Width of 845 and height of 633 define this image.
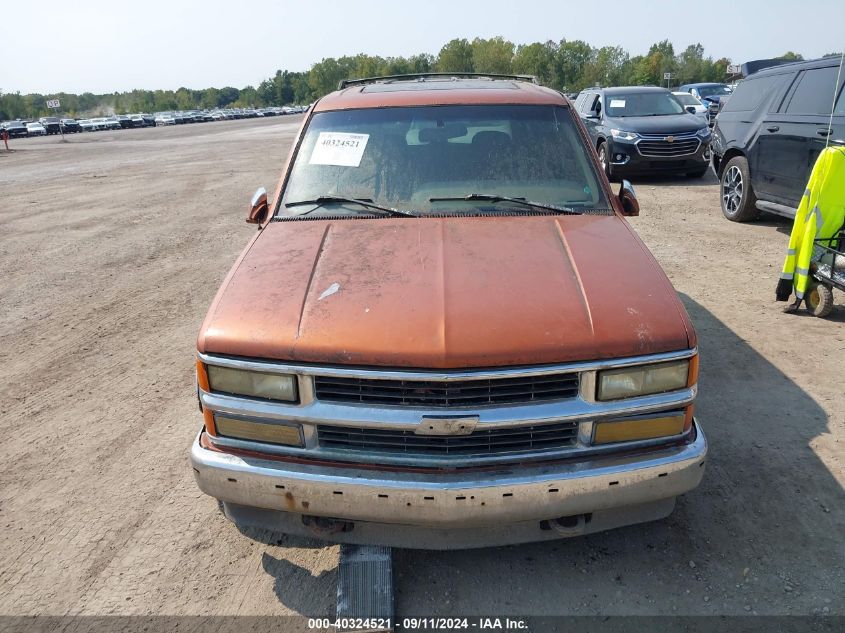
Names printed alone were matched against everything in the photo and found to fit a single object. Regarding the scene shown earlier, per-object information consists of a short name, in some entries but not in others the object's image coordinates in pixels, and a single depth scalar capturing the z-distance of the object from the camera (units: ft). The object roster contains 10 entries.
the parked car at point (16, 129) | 179.73
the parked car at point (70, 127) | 201.16
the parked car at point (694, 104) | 58.39
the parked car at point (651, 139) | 39.96
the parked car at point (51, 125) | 190.60
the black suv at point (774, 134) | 23.52
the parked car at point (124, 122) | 227.20
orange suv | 7.68
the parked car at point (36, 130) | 185.06
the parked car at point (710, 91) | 82.33
